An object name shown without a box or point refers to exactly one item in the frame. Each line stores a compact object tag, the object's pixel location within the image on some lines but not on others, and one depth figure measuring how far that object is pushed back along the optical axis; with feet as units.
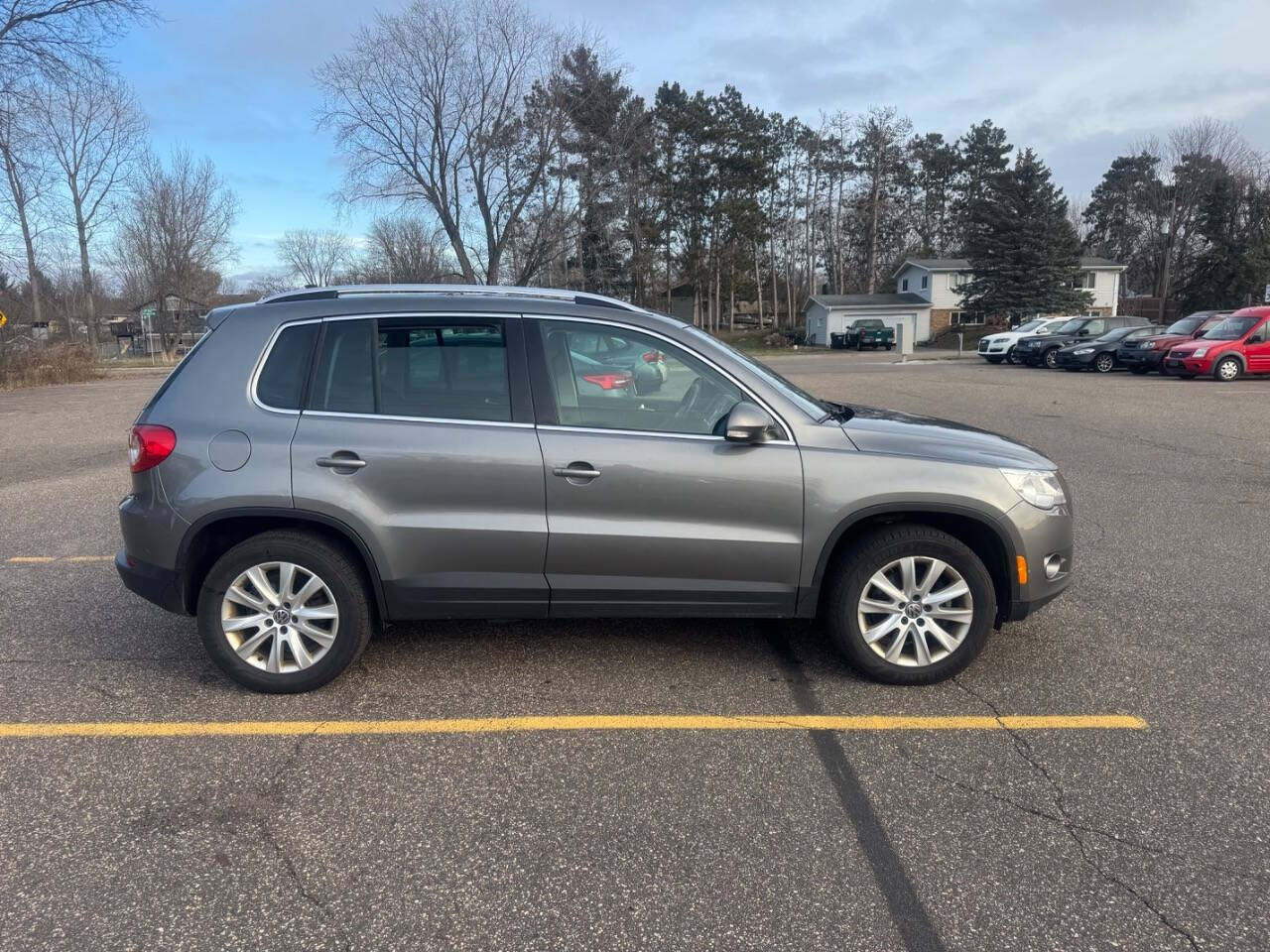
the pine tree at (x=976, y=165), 240.73
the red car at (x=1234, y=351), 69.72
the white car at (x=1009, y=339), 104.17
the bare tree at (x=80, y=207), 152.66
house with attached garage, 198.39
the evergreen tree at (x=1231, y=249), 178.81
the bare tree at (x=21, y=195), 66.64
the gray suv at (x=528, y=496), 12.34
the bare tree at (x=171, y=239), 165.99
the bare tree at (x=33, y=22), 61.77
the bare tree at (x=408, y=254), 183.73
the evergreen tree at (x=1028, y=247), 174.50
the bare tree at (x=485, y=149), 130.93
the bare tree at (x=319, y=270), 259.06
